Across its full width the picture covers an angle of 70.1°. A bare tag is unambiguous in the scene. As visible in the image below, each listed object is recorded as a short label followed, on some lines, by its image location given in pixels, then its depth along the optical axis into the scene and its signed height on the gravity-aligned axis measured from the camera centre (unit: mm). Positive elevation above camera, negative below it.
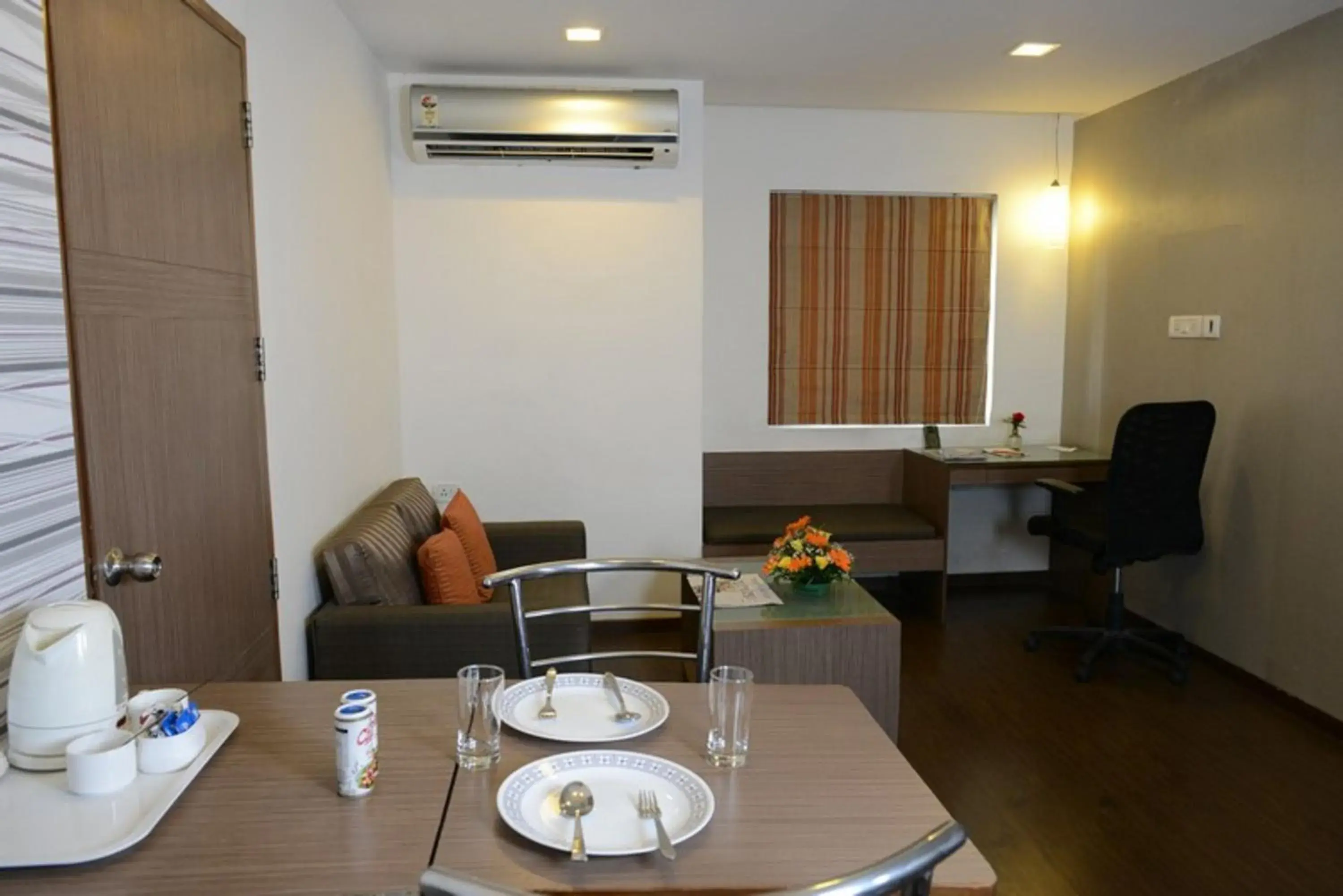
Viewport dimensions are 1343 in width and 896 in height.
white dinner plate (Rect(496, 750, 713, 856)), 1144 -584
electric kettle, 1271 -455
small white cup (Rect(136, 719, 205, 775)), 1269 -542
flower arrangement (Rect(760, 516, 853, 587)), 3201 -728
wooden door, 1638 +45
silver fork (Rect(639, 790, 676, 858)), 1094 -583
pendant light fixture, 4980 +655
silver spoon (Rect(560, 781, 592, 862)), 1194 -576
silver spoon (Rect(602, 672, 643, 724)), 1484 -573
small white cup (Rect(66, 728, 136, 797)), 1208 -537
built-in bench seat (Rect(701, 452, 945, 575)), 4789 -755
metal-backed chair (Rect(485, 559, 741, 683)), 1833 -467
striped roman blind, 4926 +182
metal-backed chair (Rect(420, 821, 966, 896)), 735 -422
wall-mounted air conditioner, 3930 +906
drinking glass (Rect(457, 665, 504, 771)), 1340 -534
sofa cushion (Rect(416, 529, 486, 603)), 3012 -723
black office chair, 3650 -626
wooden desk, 4527 -619
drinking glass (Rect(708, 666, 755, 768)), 1356 -543
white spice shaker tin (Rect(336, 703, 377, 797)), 1232 -527
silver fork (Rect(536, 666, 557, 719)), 1484 -567
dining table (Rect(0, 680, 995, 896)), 1064 -585
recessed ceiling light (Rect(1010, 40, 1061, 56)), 3701 +1138
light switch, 4016 +63
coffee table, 2957 -949
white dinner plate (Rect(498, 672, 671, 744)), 1427 -575
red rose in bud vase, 4996 -444
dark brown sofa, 2695 -797
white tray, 1080 -567
